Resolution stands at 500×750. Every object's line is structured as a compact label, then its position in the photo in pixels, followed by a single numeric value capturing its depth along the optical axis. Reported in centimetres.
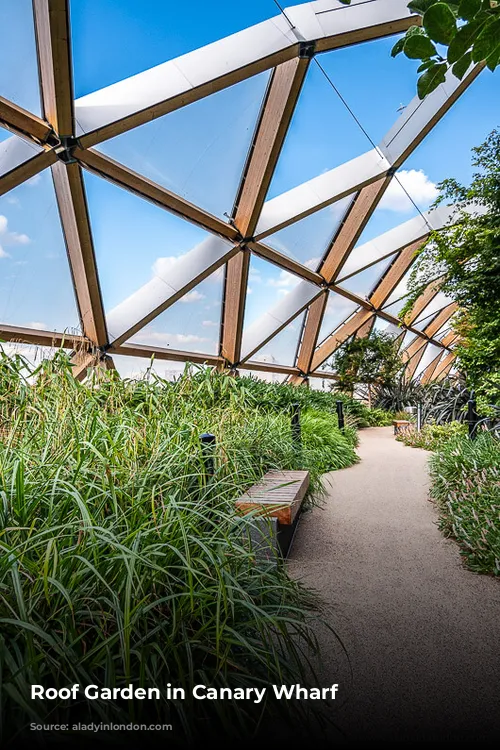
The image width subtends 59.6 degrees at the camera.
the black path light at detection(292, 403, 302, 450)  560
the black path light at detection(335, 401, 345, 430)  952
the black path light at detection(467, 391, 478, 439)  633
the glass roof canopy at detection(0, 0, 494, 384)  538
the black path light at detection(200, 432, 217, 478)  272
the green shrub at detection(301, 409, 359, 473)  613
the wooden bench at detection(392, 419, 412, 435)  1080
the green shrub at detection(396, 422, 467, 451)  806
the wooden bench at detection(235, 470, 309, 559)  257
